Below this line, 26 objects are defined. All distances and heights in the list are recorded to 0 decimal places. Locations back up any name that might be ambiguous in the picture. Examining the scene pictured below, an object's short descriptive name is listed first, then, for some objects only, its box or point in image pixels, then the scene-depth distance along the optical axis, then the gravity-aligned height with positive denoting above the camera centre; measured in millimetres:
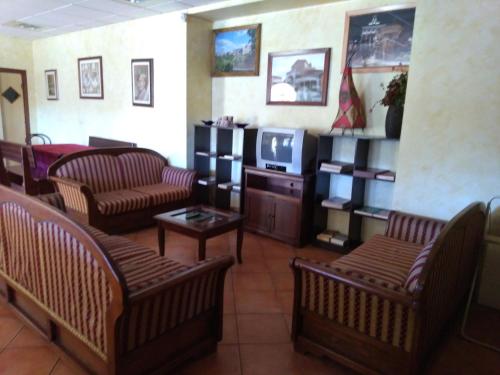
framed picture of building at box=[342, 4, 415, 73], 3463 +796
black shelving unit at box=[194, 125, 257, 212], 4690 -553
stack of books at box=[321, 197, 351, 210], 3755 -844
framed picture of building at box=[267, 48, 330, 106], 4074 +464
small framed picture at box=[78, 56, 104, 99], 6215 +539
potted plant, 3342 +165
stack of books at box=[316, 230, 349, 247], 3830 -1227
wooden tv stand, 3922 -942
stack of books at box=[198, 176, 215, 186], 4875 -866
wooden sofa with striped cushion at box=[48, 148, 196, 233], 3922 -886
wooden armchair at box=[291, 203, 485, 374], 1790 -950
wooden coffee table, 3074 -932
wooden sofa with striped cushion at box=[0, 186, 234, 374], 1638 -928
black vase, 3340 +8
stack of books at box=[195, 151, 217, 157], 4895 -513
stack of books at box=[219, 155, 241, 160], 4672 -521
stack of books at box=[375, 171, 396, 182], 3411 -499
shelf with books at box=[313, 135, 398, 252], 3658 -647
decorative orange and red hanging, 3674 +142
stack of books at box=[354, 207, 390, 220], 3529 -876
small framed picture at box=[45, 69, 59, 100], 7316 +466
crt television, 3848 -341
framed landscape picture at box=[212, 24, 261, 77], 4602 +814
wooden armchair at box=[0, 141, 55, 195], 4598 -868
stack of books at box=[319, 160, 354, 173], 3682 -470
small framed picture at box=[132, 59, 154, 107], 5328 +423
